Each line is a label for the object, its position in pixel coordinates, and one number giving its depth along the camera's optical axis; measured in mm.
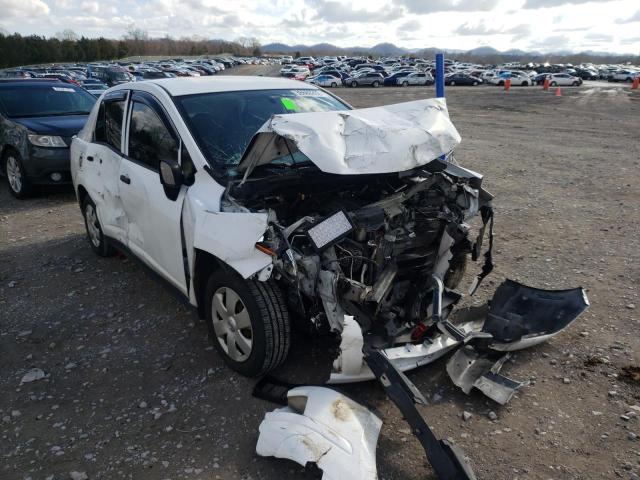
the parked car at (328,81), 40969
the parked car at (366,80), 41219
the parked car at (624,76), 47062
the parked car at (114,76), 27050
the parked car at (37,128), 7301
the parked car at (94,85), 19381
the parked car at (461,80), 41219
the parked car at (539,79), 42219
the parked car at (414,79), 40875
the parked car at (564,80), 39781
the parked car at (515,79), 40719
